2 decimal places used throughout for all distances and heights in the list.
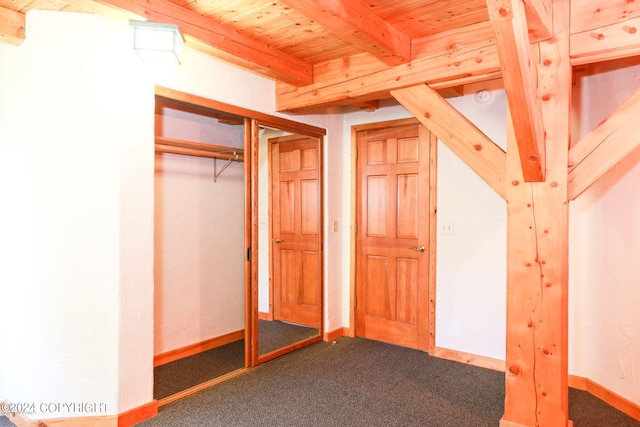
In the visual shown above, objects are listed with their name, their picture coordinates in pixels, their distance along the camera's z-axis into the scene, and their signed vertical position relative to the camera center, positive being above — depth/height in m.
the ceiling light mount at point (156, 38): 2.16 +0.89
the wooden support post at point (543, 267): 2.18 -0.31
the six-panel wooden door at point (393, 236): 3.73 -0.25
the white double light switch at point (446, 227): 3.55 -0.15
